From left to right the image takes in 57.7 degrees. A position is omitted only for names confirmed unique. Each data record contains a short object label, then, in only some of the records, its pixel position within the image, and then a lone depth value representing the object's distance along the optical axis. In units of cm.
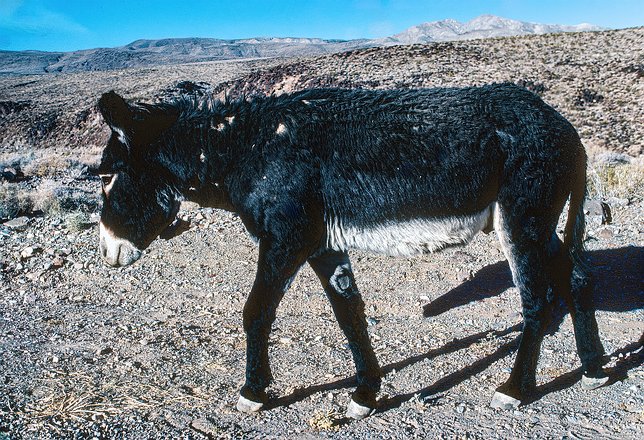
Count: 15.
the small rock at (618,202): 852
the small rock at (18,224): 809
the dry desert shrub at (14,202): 927
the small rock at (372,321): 559
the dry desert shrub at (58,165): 1596
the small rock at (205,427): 362
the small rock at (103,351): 486
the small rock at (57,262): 696
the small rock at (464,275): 650
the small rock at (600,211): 781
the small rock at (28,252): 707
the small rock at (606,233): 736
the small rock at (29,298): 623
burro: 347
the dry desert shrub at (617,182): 912
